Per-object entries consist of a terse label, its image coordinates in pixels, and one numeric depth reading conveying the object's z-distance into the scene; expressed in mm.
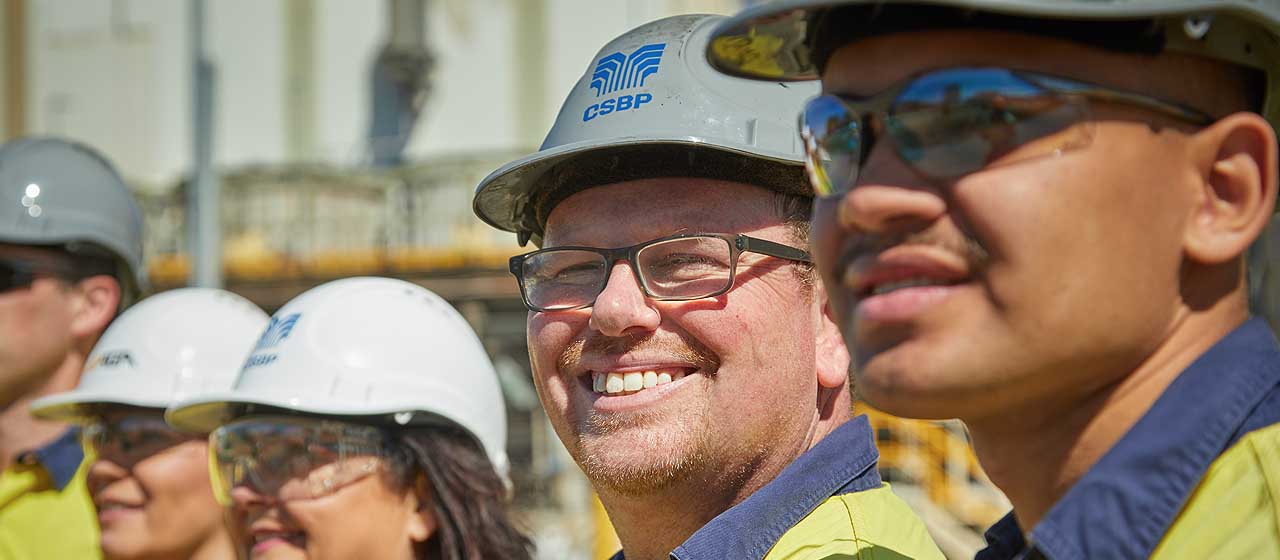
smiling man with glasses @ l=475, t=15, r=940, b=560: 2717
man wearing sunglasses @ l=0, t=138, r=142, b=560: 5238
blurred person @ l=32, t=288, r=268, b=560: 4523
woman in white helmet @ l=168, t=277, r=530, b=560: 3695
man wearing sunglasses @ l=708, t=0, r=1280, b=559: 1589
